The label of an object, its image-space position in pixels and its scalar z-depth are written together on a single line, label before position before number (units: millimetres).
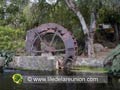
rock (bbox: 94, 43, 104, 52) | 21078
